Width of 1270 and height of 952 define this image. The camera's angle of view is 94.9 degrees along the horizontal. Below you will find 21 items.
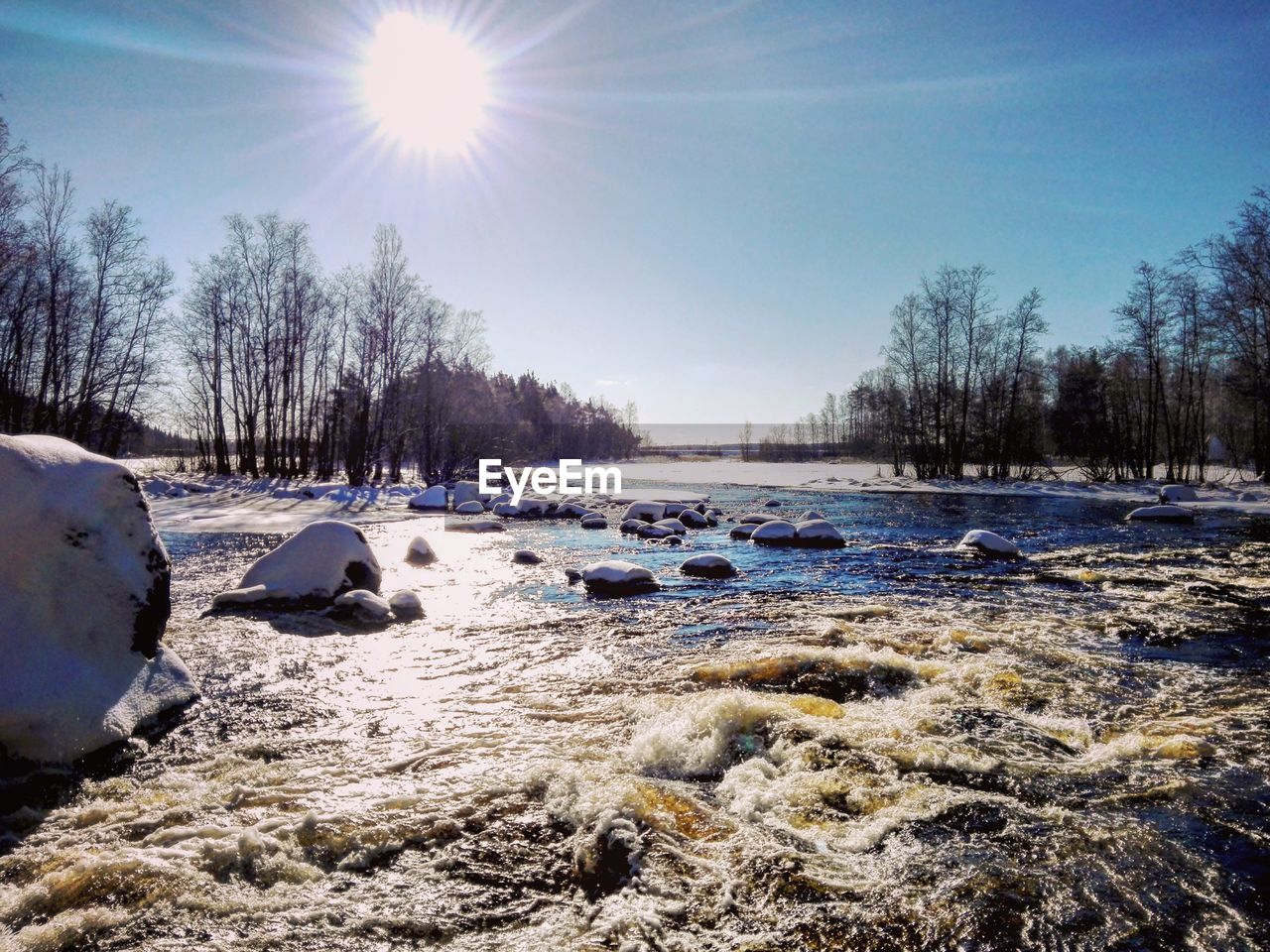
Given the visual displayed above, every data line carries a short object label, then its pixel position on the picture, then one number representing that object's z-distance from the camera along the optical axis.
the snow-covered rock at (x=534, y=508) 22.12
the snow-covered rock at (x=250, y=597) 7.71
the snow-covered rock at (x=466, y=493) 25.98
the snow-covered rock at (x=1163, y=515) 17.42
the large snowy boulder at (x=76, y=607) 3.72
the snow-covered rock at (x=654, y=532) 15.84
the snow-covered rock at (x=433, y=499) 22.77
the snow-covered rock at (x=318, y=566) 8.02
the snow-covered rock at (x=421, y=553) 11.77
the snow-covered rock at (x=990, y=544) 12.22
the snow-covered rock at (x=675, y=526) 16.27
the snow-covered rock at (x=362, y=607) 7.51
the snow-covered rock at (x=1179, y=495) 22.98
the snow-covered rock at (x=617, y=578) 9.41
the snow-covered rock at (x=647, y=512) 19.05
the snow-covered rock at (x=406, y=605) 7.79
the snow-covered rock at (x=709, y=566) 10.70
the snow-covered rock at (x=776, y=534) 14.23
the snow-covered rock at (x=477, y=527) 17.25
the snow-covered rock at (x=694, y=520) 18.03
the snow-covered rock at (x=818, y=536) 14.05
